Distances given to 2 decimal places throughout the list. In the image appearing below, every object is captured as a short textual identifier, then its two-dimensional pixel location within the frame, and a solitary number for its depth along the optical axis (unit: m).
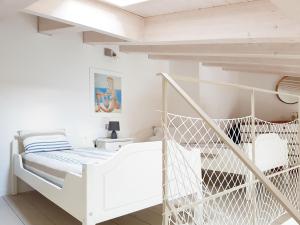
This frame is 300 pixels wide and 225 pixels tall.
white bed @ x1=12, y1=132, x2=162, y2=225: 1.87
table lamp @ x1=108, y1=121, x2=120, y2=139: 4.32
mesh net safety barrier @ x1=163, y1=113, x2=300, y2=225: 2.46
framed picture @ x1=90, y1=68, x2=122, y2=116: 4.32
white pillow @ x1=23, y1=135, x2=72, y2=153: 3.35
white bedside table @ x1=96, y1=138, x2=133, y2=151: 4.11
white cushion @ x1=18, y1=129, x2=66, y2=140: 3.54
